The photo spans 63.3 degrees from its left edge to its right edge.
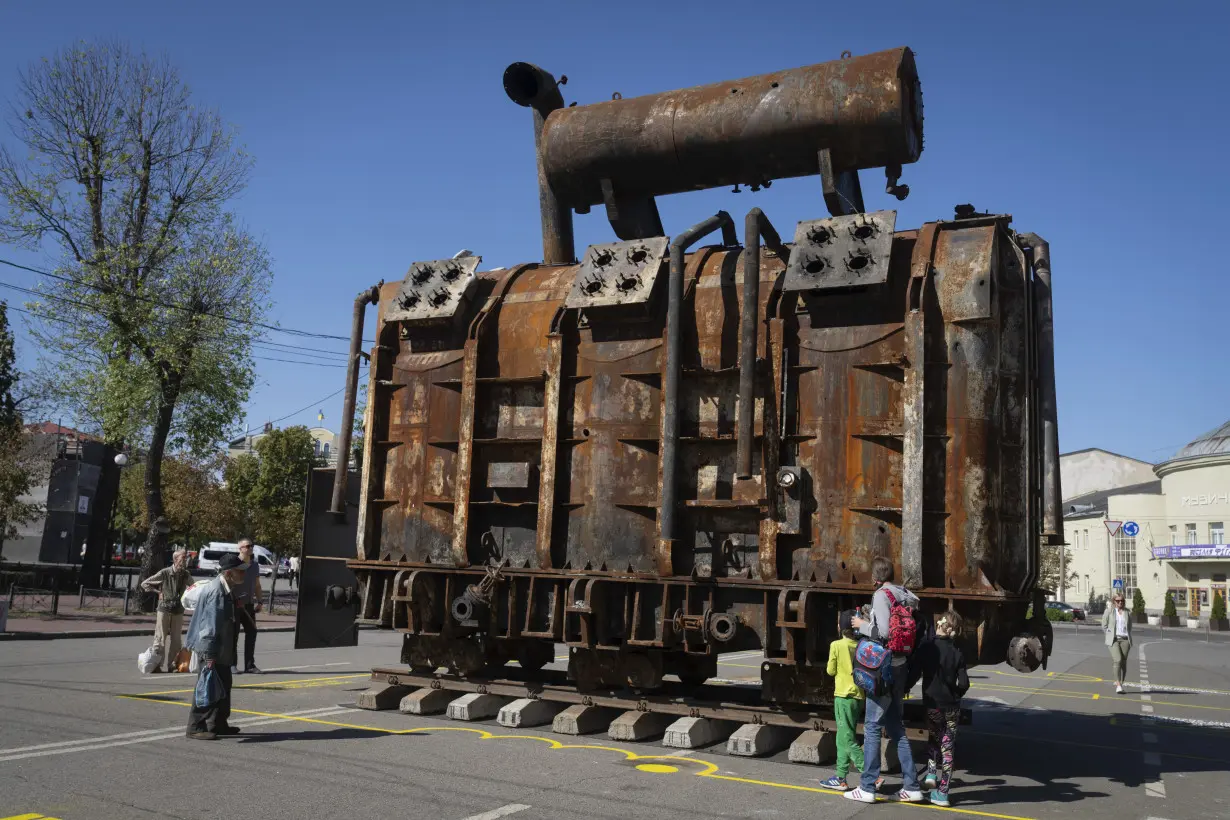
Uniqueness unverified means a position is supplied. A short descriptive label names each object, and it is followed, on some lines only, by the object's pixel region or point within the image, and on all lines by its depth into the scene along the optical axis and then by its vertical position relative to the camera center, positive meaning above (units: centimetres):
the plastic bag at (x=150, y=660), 1348 -144
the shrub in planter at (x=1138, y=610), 5244 -48
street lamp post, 2770 +1
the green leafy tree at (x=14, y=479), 2688 +184
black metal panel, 1218 +0
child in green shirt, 779 -92
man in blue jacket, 892 -79
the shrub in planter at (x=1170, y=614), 5134 -59
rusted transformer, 870 +156
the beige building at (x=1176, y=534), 6062 +437
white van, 5100 +16
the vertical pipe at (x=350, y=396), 1146 +192
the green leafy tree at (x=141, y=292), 2547 +677
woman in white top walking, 1706 -60
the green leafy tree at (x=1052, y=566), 6391 +204
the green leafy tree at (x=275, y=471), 5272 +464
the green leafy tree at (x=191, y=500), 4381 +251
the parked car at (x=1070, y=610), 5237 -67
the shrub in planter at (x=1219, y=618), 4884 -65
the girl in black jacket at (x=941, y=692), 775 -77
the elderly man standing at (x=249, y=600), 1260 -54
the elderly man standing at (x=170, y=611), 1378 -77
